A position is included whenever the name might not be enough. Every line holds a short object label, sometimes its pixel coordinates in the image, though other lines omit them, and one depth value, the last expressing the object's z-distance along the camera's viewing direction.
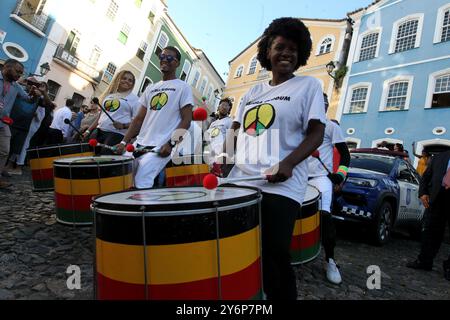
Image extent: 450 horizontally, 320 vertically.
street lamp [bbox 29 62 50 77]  15.42
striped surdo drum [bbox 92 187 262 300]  1.39
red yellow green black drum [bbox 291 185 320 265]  3.07
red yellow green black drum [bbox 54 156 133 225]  3.56
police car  4.95
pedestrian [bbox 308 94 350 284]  3.20
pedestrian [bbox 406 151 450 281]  4.18
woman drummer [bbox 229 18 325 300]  1.73
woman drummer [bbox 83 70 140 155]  4.52
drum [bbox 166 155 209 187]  5.02
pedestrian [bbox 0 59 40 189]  5.12
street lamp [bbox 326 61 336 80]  16.91
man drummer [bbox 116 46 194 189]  3.18
